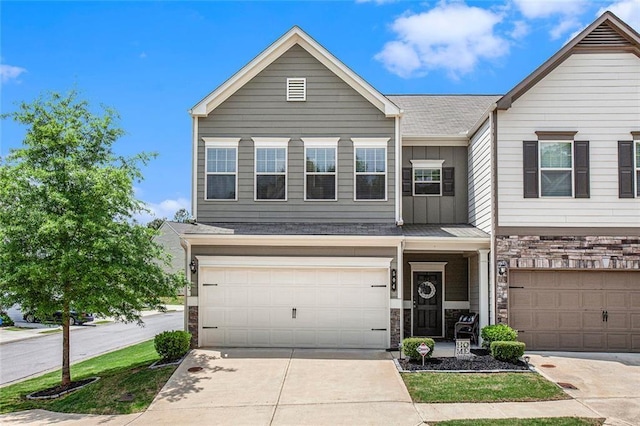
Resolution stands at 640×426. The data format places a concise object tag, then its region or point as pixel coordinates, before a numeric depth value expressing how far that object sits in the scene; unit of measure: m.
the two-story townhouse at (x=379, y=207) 14.03
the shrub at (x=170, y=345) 13.04
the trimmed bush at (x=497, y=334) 13.06
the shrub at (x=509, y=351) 12.36
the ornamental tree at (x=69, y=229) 11.27
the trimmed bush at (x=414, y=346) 12.41
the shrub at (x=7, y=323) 26.10
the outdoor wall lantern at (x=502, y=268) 14.02
